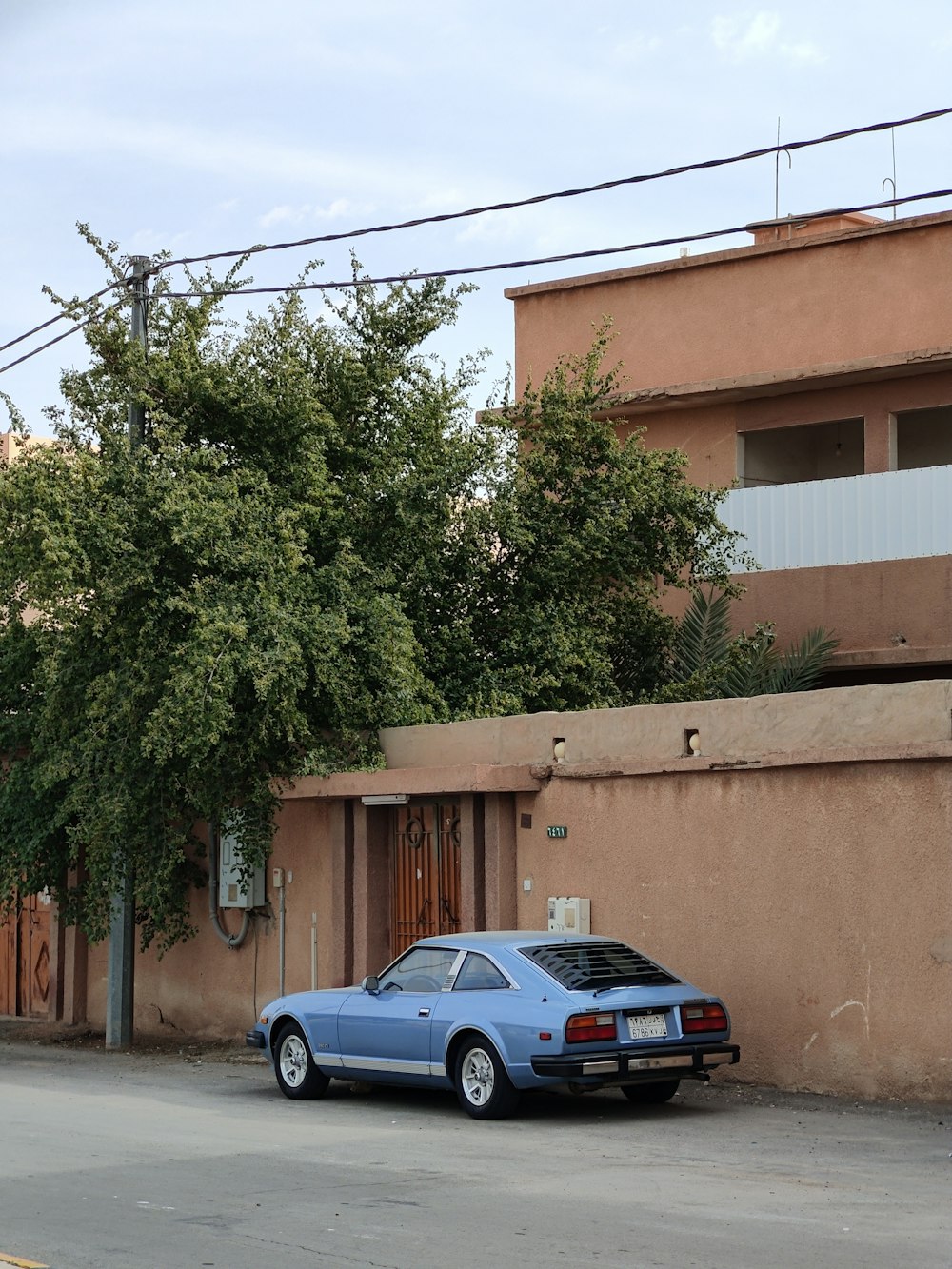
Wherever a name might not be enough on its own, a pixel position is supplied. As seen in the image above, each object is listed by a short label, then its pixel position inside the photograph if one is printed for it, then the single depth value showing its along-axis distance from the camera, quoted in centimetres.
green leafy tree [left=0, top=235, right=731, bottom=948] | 1856
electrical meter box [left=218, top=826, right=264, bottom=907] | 2012
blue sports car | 1276
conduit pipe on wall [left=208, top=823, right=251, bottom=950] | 2077
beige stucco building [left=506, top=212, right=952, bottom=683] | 2103
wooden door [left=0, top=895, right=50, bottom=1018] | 2442
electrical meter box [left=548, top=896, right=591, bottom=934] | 1645
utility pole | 2055
